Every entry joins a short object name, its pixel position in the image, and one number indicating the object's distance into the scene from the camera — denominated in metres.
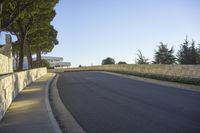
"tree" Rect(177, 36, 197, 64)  24.45
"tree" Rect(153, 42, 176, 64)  29.79
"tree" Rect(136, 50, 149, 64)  29.90
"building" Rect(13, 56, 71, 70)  75.07
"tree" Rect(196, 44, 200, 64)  25.77
